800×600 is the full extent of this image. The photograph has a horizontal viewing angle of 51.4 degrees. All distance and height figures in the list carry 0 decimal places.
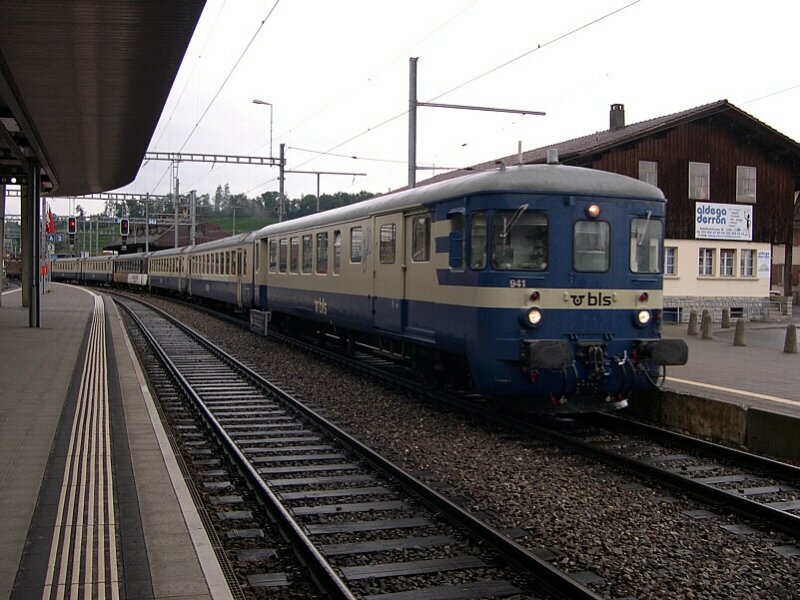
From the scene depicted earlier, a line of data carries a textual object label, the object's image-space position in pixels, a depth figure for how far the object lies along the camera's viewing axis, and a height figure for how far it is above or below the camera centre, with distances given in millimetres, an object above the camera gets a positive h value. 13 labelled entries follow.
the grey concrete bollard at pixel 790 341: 17016 -1458
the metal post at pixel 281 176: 29141 +3205
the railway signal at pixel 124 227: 43675 +2016
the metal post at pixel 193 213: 42775 +2718
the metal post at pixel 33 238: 20516 +637
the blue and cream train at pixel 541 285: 9086 -195
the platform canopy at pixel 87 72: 9836 +2935
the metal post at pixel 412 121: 18953 +3354
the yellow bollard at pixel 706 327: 20094 -1390
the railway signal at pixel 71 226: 39725 +1856
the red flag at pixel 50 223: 37944 +1942
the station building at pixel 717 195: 28375 +2663
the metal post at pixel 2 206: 29828 +2088
